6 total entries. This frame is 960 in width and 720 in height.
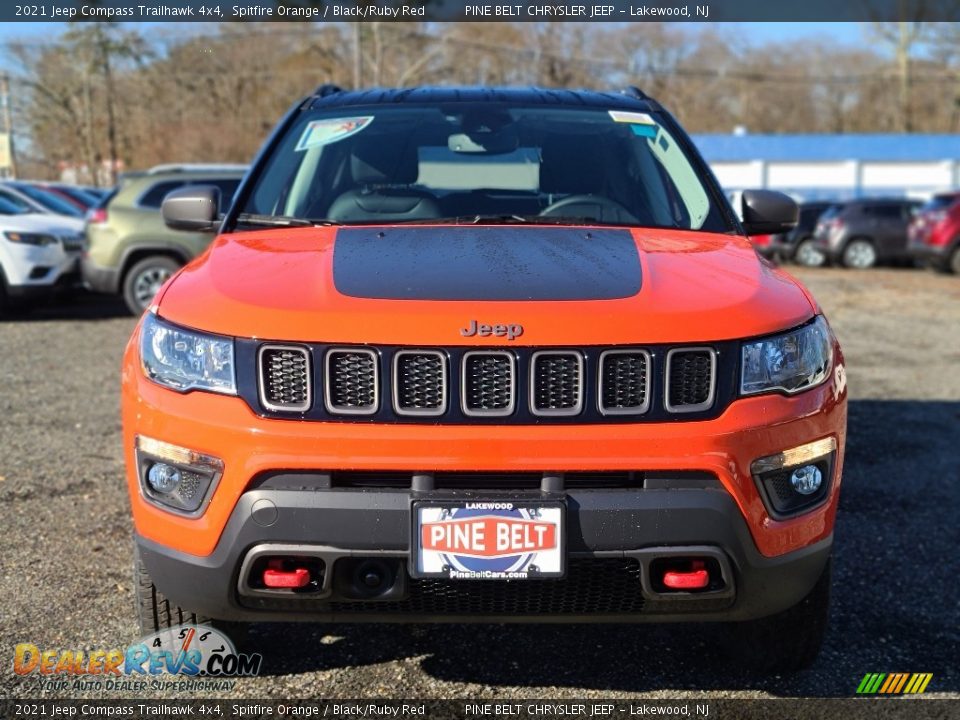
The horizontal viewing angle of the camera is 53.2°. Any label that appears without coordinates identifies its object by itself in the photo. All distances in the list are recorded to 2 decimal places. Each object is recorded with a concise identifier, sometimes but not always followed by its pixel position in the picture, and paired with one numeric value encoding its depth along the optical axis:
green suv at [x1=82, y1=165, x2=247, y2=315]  10.91
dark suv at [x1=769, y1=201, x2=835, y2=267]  21.45
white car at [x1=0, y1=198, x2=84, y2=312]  10.51
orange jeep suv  2.15
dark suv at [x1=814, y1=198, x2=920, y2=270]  20.47
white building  39.81
